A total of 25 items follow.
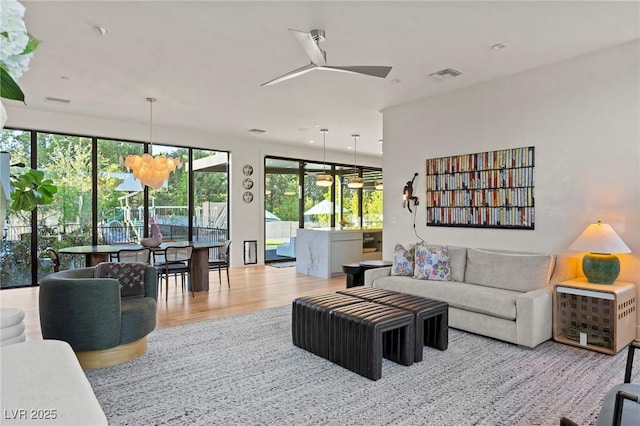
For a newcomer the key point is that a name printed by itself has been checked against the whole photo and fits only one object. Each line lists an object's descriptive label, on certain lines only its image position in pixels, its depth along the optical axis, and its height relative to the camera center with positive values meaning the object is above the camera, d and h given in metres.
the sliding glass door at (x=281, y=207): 9.35 +0.13
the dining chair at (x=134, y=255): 5.14 -0.58
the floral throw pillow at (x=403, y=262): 4.88 -0.63
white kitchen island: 7.36 -0.74
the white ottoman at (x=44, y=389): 0.73 -0.39
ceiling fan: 3.16 +1.29
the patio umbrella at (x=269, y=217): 9.28 -0.11
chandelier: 5.75 +0.68
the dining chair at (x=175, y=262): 5.49 -0.74
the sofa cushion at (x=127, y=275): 3.74 -0.61
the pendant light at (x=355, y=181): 8.70 +0.74
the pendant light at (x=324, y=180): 9.05 +0.77
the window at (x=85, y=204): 6.33 +0.16
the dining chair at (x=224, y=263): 6.30 -0.84
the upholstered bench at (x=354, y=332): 2.92 -0.98
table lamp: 3.53 -0.34
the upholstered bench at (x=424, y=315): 3.24 -0.90
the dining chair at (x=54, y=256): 5.38 -0.62
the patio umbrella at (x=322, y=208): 10.17 +0.12
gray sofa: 3.56 -0.81
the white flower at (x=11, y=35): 0.64 +0.30
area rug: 2.40 -1.26
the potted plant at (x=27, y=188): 1.36 +0.09
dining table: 5.30 -0.64
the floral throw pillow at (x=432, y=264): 4.58 -0.62
